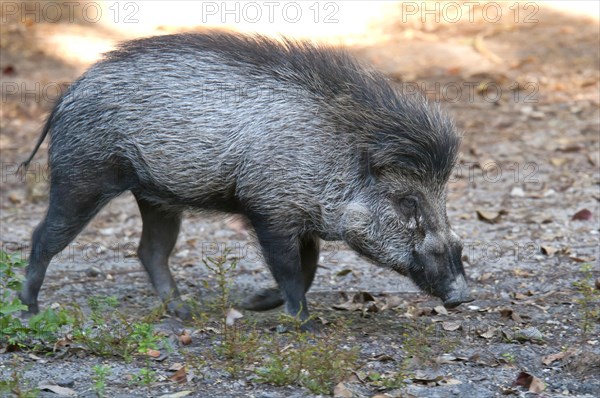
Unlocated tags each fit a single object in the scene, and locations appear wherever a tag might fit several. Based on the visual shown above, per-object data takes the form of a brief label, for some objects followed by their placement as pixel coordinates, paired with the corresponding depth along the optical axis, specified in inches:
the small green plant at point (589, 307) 447.8
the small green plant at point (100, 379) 374.2
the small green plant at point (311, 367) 390.6
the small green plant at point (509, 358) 438.0
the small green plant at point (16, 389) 356.8
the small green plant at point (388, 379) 392.8
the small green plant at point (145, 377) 394.3
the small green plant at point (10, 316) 443.8
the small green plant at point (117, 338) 435.8
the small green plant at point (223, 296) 430.6
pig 491.8
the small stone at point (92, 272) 612.7
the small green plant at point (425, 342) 434.9
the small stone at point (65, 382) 400.2
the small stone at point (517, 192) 731.4
